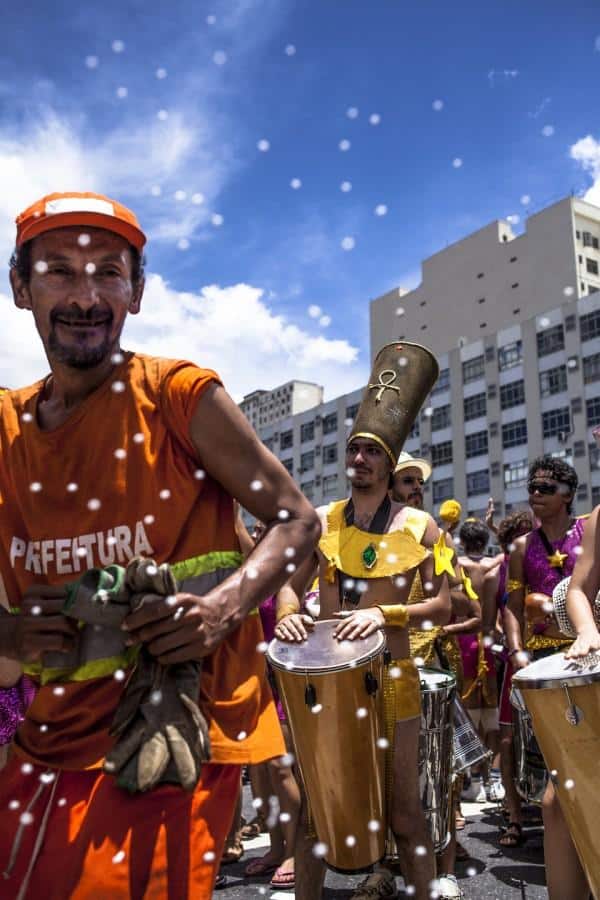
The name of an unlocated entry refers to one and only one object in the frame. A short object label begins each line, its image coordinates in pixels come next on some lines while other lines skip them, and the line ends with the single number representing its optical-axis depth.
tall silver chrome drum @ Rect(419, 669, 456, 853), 3.71
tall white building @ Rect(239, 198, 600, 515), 48.62
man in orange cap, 1.52
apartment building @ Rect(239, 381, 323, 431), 73.19
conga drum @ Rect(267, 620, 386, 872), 2.94
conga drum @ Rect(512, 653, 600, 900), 2.73
